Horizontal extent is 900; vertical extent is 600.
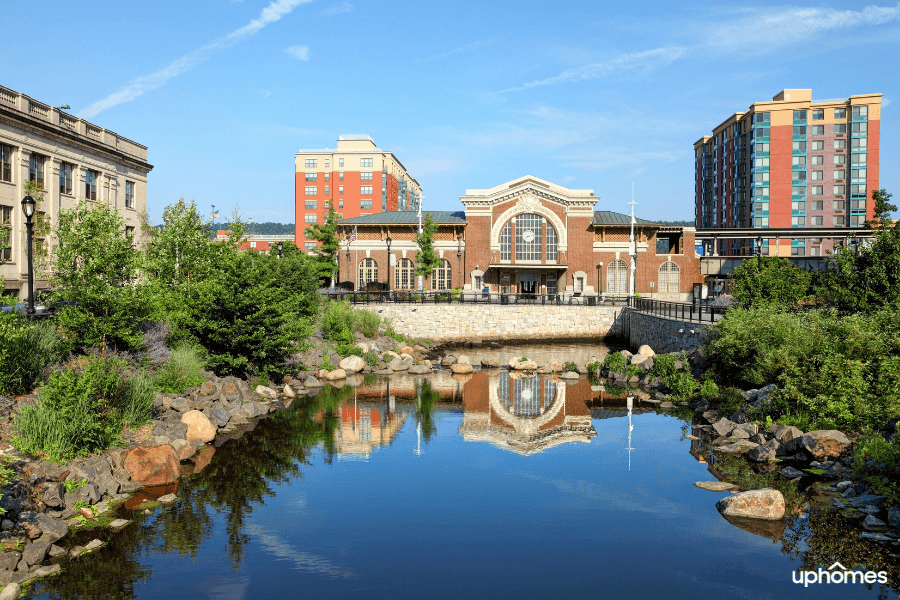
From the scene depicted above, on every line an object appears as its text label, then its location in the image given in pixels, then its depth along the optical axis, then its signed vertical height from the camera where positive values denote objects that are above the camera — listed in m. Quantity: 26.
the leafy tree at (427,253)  59.81 +2.90
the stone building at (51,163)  34.22 +7.08
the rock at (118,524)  12.86 -4.83
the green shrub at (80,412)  14.30 -3.12
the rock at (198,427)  19.30 -4.32
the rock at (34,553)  10.91 -4.60
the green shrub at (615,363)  32.91 -3.93
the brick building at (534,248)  64.56 +3.74
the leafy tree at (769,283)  33.03 +0.21
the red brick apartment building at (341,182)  101.81 +16.04
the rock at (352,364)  33.78 -4.18
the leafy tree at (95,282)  19.27 +0.00
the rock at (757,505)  13.78 -4.67
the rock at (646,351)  34.69 -3.51
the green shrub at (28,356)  15.86 -1.93
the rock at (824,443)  16.70 -4.05
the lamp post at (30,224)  18.38 +1.66
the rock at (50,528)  11.68 -4.48
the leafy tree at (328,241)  59.56 +3.93
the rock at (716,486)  15.70 -4.85
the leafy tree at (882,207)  28.71 +3.59
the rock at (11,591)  9.80 -4.71
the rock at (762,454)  17.56 -4.55
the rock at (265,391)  25.53 -4.27
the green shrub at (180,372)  21.36 -3.04
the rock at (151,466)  15.55 -4.44
